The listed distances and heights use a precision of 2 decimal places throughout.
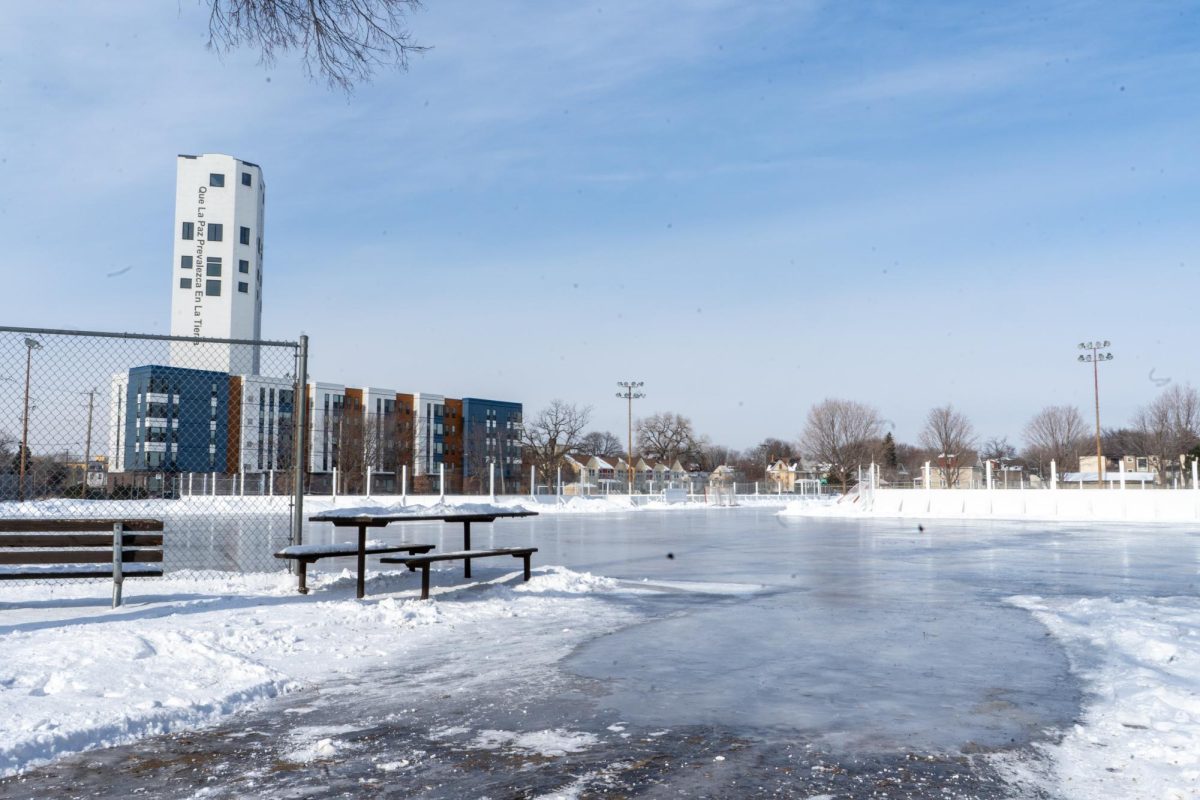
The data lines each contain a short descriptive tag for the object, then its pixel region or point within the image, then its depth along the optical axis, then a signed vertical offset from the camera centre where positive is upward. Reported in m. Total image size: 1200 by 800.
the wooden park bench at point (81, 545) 8.12 -0.70
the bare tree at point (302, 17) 6.75 +3.32
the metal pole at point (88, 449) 10.60 +0.23
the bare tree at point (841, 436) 94.81 +3.10
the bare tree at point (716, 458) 179.09 +1.75
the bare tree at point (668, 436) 128.00 +4.22
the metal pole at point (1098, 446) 50.19 +1.25
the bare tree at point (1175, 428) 84.62 +3.48
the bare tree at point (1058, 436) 100.19 +3.23
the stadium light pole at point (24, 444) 9.52 +0.27
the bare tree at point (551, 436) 82.02 +2.75
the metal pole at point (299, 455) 10.34 +0.14
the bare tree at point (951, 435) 98.06 +3.28
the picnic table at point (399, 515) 8.98 -0.51
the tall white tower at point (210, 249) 75.62 +17.98
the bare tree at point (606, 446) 167.00 +3.77
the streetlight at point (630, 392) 78.83 +6.38
